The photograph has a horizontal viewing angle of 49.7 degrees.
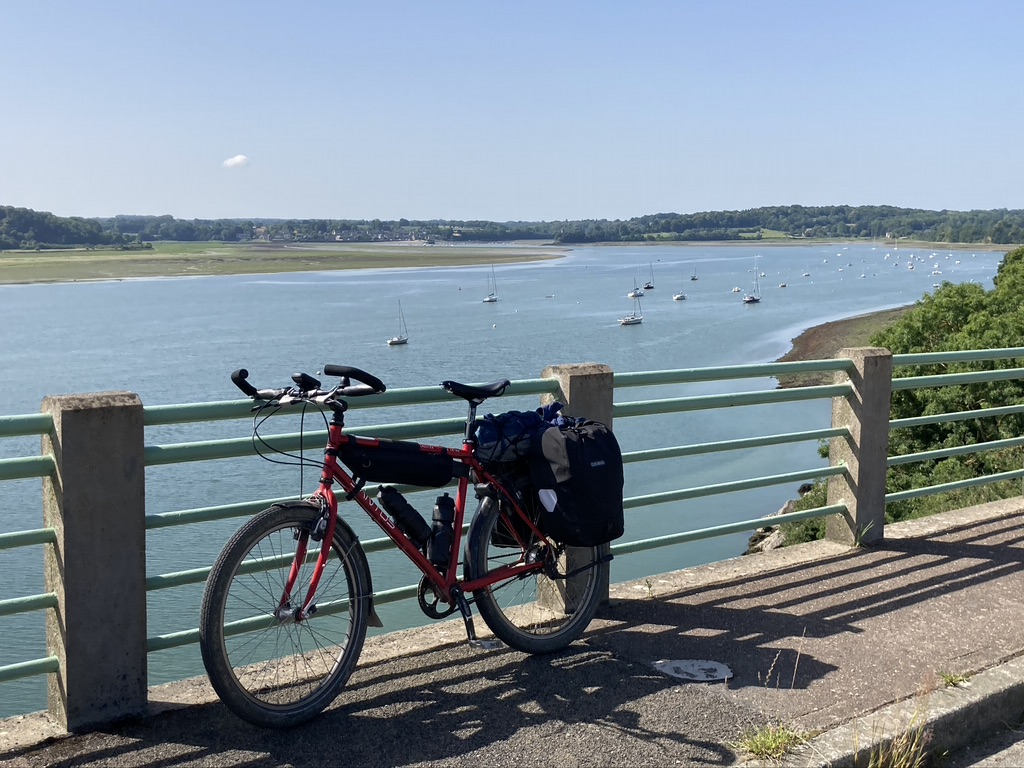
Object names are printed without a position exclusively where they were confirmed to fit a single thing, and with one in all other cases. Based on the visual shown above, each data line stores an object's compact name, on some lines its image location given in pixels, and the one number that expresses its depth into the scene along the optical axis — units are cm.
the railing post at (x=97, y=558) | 420
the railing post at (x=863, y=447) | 709
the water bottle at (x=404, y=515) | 466
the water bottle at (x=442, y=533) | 477
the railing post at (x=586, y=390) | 569
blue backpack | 489
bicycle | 422
